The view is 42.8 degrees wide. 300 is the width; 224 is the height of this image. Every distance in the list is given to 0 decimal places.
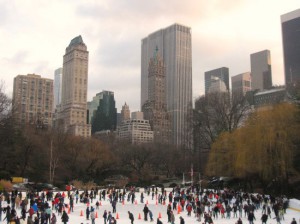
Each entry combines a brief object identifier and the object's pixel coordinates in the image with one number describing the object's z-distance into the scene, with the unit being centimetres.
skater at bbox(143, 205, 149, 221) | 2722
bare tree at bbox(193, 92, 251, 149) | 5456
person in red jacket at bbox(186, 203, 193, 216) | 2969
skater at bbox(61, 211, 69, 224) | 2352
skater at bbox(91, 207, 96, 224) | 2443
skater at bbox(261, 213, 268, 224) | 2437
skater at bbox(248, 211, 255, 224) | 2467
